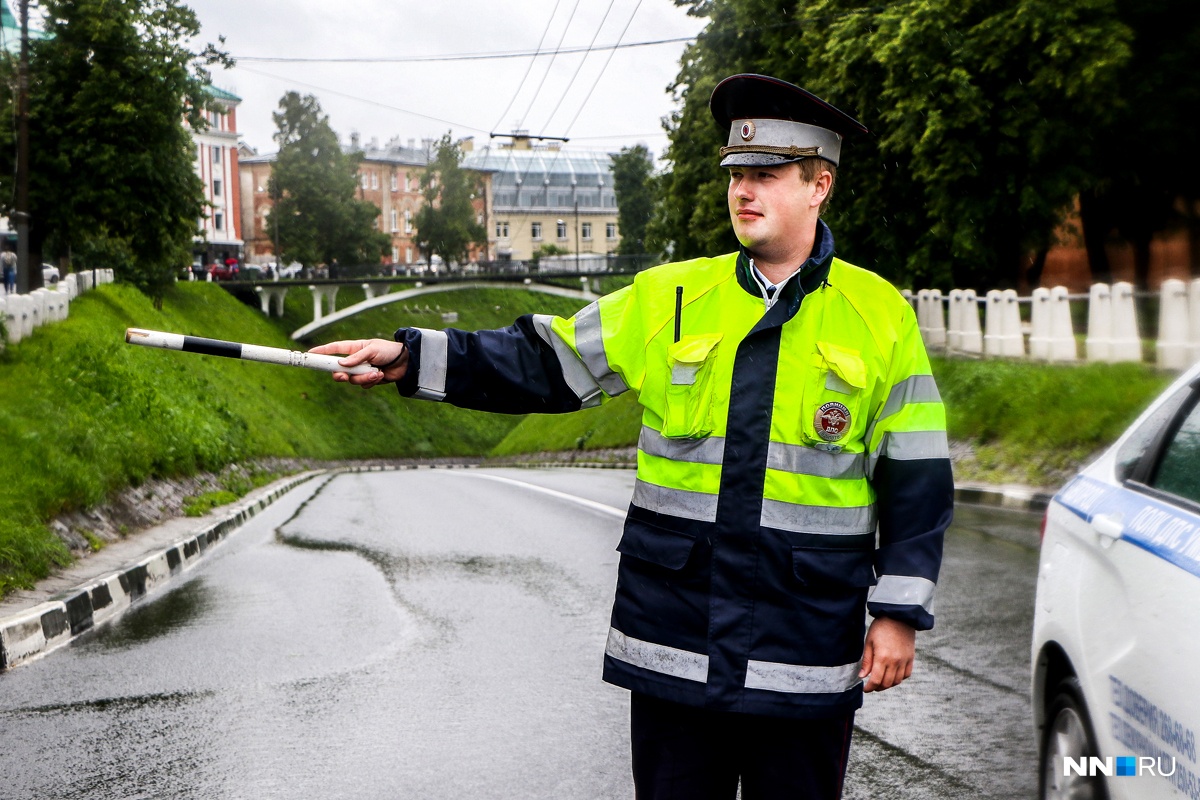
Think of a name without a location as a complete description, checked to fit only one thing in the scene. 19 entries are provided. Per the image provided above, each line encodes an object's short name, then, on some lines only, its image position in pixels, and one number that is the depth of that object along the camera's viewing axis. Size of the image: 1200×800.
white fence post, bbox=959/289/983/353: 25.89
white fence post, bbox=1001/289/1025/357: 23.80
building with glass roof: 142.62
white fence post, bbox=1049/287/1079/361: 21.50
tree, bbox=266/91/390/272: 95.62
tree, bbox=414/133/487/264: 105.38
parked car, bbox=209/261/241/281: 88.51
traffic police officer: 2.86
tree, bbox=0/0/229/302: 44.19
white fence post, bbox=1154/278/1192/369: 17.34
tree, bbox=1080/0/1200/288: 27.83
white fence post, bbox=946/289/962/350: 26.73
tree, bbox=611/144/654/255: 122.56
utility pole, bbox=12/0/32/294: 32.78
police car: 2.93
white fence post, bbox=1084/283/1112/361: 19.61
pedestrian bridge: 76.69
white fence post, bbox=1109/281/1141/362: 19.02
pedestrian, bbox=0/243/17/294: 45.00
